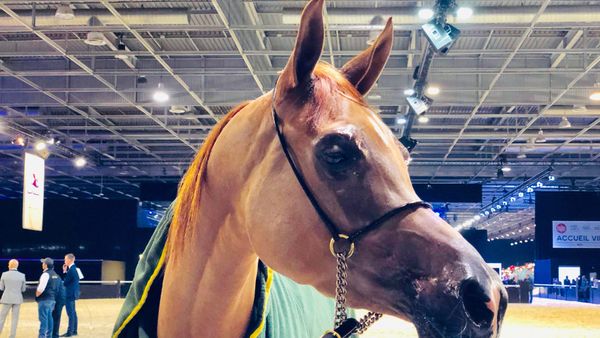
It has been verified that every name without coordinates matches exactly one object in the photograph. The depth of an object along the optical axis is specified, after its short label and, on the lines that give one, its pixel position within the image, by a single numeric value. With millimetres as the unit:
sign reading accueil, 22031
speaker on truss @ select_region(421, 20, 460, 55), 7722
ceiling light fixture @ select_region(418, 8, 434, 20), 8047
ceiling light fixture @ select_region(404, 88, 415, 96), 10812
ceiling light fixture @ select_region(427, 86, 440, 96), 11570
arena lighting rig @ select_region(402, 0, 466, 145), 7664
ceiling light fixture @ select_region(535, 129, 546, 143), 15382
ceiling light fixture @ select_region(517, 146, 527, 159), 18112
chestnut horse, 1033
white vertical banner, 8289
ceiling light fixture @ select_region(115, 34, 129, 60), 9641
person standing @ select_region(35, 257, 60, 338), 8297
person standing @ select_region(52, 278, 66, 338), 8922
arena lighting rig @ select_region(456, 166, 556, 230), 20825
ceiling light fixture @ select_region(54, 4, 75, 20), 8289
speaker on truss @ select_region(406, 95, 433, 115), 10531
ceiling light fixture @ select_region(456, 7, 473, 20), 8070
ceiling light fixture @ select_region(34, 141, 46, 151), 14848
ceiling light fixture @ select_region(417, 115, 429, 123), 13952
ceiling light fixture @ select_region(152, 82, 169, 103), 11594
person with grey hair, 8430
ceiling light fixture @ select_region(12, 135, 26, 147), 14910
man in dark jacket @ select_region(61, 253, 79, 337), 9086
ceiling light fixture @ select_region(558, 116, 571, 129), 14191
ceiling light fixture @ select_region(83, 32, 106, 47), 9188
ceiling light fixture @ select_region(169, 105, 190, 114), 13347
